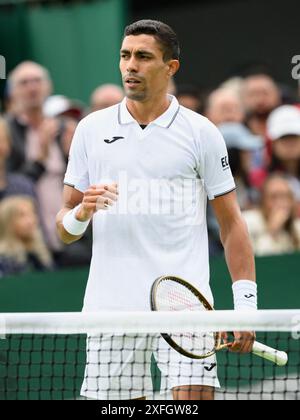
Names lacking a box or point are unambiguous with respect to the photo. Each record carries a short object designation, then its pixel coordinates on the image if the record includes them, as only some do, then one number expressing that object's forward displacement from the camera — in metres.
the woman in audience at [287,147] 11.73
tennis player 6.95
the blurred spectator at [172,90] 11.87
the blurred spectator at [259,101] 12.62
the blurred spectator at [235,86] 12.81
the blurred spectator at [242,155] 11.46
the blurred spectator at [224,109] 12.06
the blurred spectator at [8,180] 10.70
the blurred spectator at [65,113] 11.58
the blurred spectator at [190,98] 12.36
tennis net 6.55
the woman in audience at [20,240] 10.27
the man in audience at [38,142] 11.04
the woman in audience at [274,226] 11.06
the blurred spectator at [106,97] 11.71
